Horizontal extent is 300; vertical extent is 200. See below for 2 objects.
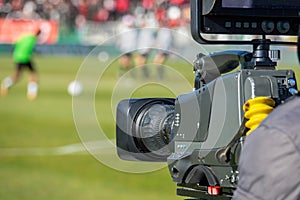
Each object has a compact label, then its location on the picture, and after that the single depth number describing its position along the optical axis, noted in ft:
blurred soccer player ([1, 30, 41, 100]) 150.10
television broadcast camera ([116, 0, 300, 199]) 18.25
